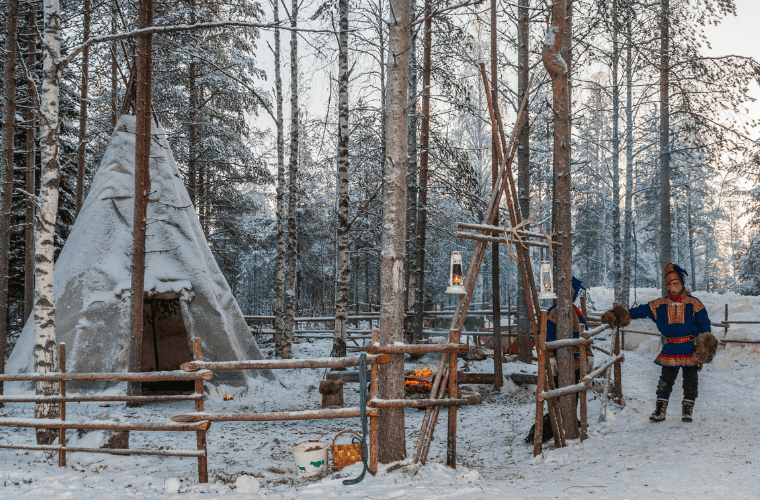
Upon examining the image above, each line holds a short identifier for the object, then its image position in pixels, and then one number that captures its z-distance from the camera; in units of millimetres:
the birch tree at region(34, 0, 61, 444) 5473
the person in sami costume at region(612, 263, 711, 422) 5551
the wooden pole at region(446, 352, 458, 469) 4543
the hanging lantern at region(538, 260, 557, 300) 4953
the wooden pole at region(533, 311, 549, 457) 4754
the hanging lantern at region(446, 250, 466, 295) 4848
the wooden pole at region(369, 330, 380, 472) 4262
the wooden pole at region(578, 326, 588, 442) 5227
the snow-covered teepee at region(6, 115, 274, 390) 7762
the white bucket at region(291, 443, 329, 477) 4504
